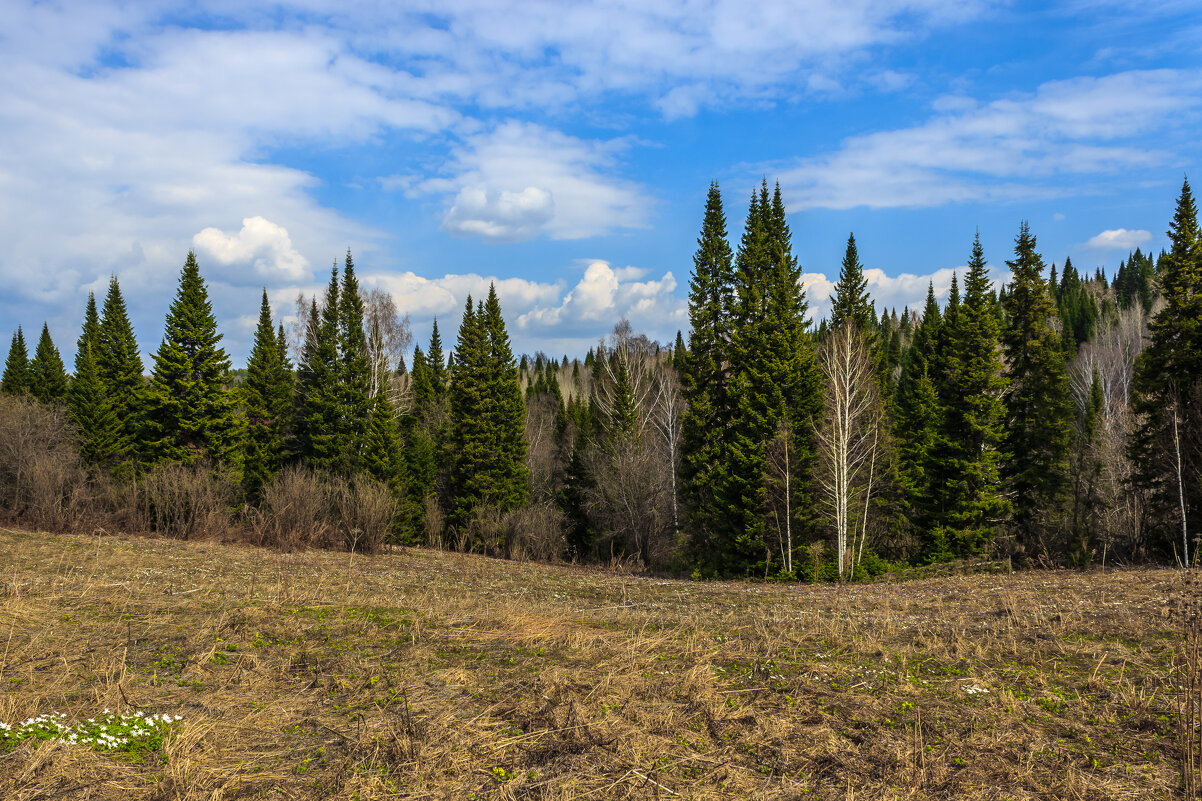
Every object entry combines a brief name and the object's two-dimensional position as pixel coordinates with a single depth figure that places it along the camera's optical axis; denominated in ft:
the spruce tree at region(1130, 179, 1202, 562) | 74.54
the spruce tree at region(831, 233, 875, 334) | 128.16
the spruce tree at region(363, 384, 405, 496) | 123.95
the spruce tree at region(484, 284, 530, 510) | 127.54
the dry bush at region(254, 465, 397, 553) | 78.33
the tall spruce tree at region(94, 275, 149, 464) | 134.10
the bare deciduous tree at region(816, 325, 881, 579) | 79.87
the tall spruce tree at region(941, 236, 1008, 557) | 92.17
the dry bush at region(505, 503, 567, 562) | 105.91
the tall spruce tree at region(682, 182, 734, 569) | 98.89
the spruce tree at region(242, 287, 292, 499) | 138.00
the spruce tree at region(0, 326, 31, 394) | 175.32
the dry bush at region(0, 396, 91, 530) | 72.02
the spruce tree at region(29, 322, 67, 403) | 169.58
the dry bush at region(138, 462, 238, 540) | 76.13
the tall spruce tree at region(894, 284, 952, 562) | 95.21
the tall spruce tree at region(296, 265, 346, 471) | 129.39
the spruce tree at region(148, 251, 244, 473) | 114.01
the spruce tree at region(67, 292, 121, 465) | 130.21
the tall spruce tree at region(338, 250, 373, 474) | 130.62
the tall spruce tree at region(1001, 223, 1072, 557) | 94.32
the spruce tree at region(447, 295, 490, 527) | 125.80
